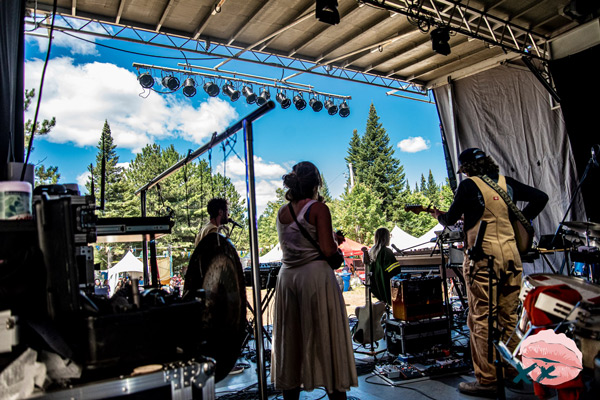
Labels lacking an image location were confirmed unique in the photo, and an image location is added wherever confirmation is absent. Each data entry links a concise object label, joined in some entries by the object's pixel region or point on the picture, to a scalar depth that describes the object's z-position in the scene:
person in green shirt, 5.44
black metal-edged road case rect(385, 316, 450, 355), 4.27
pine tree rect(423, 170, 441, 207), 64.25
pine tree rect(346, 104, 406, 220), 50.47
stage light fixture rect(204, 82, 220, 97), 10.30
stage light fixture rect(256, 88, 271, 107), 10.72
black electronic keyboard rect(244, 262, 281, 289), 4.51
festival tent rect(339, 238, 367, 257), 25.42
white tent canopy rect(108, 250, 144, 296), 18.02
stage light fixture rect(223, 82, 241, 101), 10.68
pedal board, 3.77
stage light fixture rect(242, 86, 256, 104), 10.80
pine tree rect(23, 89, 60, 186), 15.72
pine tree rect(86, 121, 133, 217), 36.84
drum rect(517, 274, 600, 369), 1.76
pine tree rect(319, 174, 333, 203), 74.43
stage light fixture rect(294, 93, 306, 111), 11.59
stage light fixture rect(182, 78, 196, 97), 9.96
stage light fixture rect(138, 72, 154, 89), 9.30
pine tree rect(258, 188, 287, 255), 48.00
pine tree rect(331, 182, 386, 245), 38.19
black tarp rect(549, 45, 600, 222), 6.43
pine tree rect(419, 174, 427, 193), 99.44
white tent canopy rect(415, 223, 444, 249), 11.40
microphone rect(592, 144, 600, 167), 4.55
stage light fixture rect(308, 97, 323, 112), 11.90
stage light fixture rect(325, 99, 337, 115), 12.19
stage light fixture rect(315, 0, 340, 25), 5.34
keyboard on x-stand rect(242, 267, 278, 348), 4.51
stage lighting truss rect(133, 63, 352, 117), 9.75
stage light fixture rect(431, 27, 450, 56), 6.29
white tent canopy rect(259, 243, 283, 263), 14.76
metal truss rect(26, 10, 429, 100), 6.02
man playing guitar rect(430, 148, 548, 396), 3.12
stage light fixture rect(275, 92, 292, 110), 11.18
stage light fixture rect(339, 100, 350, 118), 12.43
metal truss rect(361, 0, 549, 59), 6.04
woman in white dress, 2.48
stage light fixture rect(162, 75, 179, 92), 9.57
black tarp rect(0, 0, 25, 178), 1.62
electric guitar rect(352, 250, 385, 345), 4.83
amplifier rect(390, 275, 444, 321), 4.39
